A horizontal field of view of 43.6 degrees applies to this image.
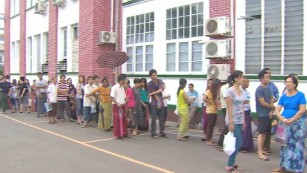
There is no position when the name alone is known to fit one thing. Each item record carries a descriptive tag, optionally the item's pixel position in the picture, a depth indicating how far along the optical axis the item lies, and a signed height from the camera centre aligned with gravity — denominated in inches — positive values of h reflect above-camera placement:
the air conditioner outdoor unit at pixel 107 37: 621.8 +67.0
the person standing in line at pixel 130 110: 421.1 -36.1
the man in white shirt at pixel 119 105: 396.8 -28.6
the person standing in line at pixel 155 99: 394.0 -21.5
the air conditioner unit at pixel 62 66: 751.1 +22.6
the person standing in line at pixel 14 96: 720.3 -36.3
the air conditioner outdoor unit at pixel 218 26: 434.3 +59.6
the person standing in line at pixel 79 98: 526.0 -28.3
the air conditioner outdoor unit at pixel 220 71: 438.9 +8.5
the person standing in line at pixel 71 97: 547.8 -27.8
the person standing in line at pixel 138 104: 438.0 -29.9
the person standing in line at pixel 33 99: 704.9 -40.0
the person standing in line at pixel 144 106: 445.1 -32.5
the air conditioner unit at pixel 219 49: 435.8 +34.4
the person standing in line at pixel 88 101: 490.3 -30.0
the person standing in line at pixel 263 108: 297.3 -22.7
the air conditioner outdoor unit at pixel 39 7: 818.5 +151.1
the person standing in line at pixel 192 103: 462.3 -30.0
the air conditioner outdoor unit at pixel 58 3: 737.9 +144.9
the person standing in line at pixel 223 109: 335.2 -28.0
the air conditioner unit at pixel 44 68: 840.9 +20.7
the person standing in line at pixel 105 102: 455.6 -29.3
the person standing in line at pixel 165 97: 425.2 -22.1
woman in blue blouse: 248.4 -32.7
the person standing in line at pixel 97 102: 489.8 -31.0
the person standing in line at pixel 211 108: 361.1 -28.0
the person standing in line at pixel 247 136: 323.8 -48.6
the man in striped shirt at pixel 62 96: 531.5 -25.8
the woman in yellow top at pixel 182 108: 378.3 -29.7
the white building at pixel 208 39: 391.2 +48.8
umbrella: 541.0 +26.9
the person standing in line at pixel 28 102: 703.3 -44.6
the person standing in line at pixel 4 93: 693.9 -29.1
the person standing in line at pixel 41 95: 619.5 -28.5
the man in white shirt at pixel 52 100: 533.6 -32.0
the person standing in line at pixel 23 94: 689.3 -30.3
